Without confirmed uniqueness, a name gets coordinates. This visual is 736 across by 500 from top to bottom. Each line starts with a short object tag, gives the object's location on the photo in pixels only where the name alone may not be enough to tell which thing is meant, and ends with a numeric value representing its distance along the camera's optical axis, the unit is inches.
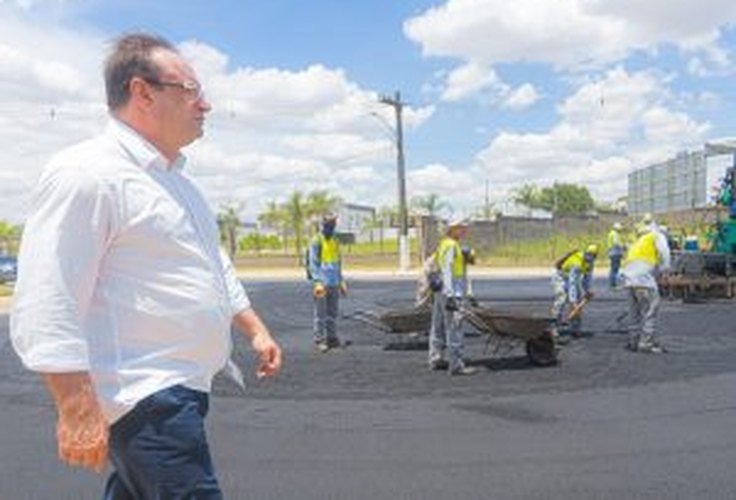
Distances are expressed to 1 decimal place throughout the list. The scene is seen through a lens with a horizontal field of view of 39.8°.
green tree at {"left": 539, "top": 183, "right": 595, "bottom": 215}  4901.6
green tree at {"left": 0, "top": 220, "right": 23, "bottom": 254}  2425.9
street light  1675.7
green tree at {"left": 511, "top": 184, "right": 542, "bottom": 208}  4600.9
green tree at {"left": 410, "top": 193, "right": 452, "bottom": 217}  3248.0
